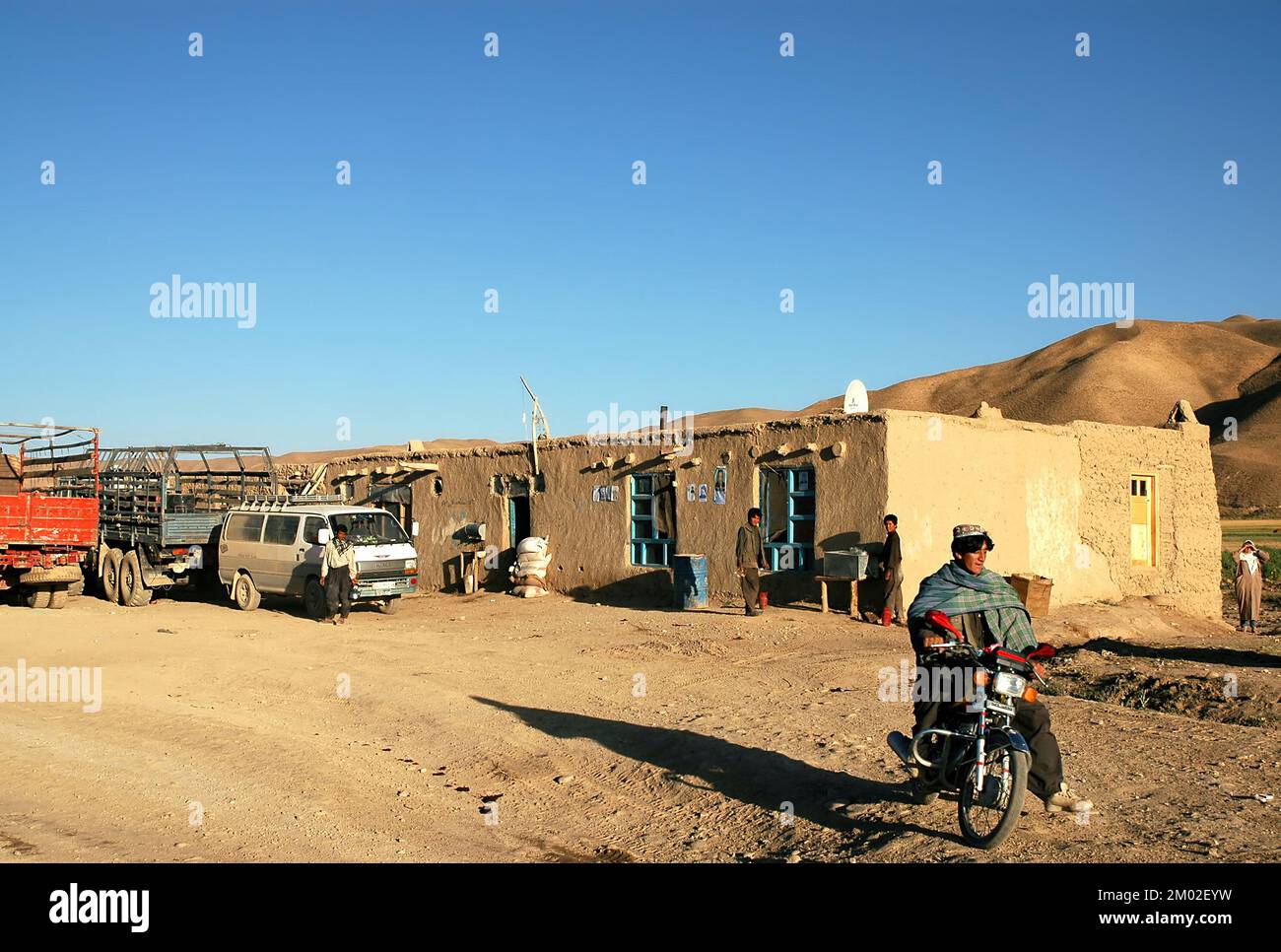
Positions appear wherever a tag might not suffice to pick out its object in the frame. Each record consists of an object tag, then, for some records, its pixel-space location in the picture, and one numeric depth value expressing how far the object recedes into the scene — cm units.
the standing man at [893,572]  1464
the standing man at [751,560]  1563
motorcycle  520
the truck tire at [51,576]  1756
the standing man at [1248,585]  1928
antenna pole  2188
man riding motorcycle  562
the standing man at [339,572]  1565
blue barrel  1747
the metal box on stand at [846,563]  1527
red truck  1727
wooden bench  1541
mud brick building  1600
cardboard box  1566
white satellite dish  1797
